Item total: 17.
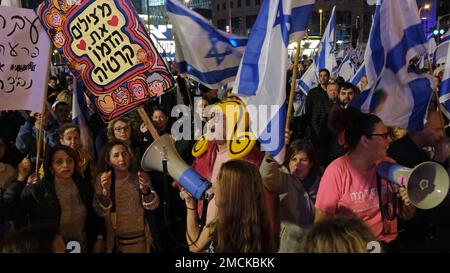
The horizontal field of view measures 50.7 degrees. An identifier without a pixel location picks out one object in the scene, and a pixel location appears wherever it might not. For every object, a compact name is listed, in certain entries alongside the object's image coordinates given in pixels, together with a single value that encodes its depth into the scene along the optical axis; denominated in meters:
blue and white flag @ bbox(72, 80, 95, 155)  5.36
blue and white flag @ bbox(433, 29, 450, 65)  8.55
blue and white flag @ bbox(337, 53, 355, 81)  10.69
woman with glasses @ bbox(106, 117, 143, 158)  5.10
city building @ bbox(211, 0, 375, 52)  77.38
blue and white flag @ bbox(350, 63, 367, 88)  6.16
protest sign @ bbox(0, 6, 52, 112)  3.91
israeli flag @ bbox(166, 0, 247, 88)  4.87
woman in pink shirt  3.06
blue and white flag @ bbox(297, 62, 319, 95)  9.65
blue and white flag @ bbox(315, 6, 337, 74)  9.75
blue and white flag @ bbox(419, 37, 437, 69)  11.10
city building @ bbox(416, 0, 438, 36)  30.14
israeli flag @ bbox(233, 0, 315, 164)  3.23
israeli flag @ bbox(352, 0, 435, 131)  3.60
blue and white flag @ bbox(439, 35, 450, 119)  4.32
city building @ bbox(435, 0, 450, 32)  55.87
